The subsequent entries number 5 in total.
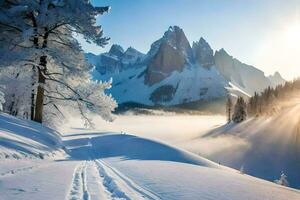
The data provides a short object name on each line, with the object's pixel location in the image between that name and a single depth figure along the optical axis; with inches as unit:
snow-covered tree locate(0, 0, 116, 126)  478.8
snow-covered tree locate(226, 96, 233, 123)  3204.3
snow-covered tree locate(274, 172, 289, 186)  1215.0
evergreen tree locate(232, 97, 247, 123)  2774.6
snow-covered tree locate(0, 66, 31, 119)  578.2
